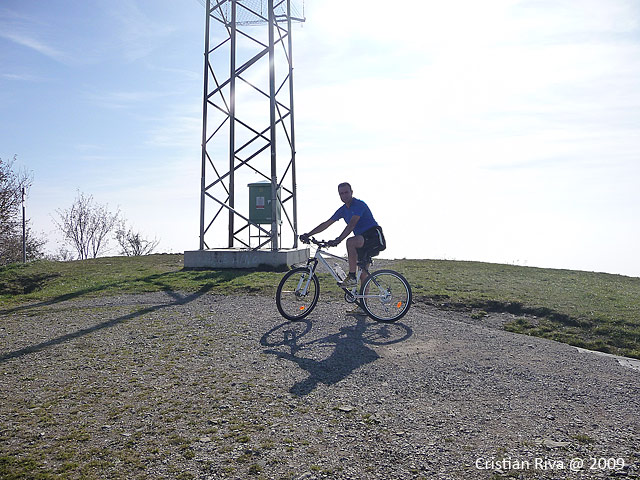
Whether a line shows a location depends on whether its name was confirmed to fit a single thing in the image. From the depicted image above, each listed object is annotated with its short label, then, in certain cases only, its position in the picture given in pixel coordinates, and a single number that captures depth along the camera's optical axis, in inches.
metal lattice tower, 581.0
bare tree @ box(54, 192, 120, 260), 1430.9
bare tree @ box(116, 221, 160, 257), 1492.4
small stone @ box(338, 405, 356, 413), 170.1
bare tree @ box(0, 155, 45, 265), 904.9
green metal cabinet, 628.7
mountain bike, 313.3
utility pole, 832.3
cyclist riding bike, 315.9
